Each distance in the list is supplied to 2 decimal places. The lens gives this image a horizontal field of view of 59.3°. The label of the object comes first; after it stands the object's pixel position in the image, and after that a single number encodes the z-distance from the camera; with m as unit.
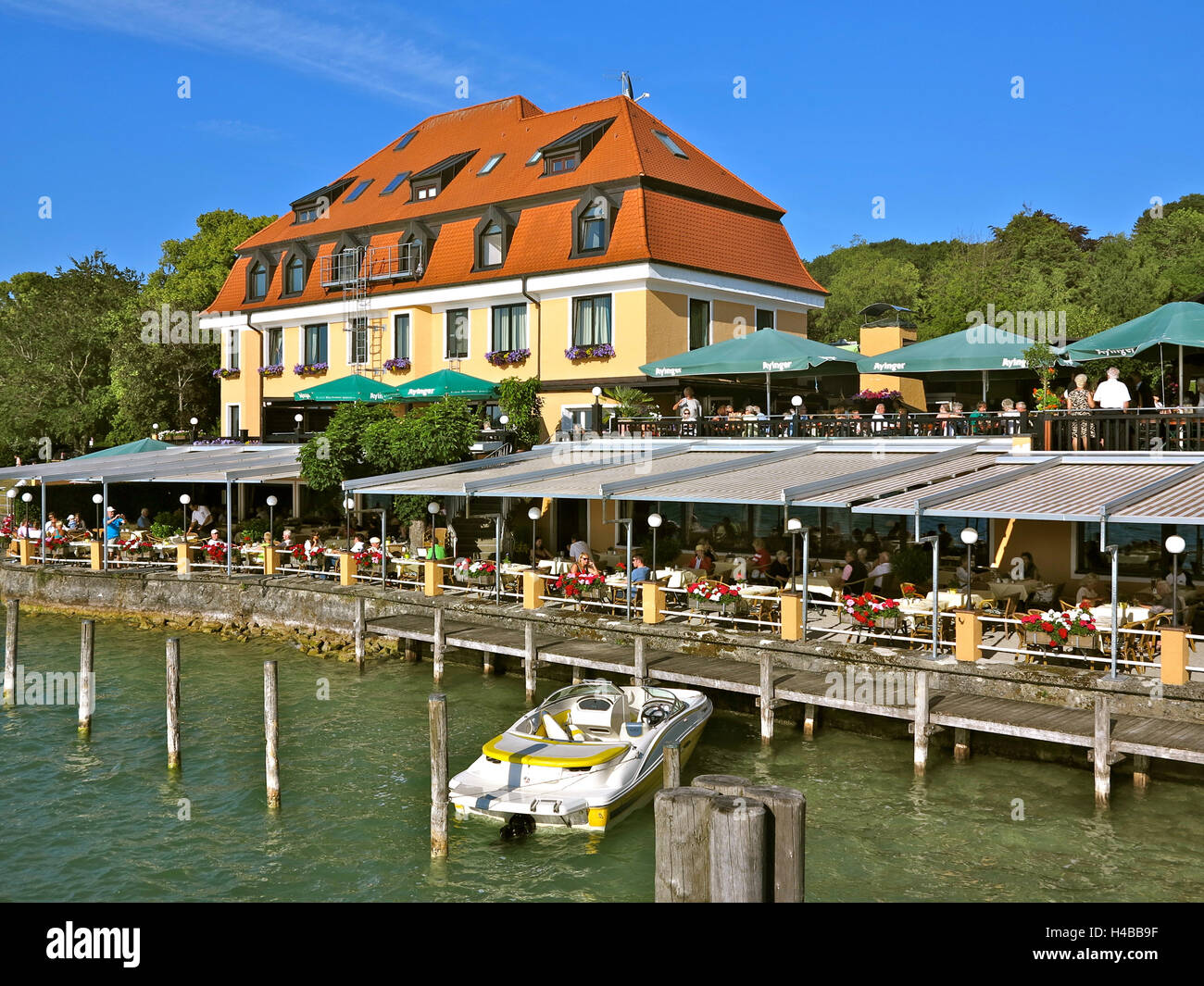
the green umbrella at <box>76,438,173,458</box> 39.47
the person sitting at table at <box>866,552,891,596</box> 20.23
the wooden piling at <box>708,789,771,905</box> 4.76
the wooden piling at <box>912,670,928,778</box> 14.84
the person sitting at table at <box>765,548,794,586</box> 21.55
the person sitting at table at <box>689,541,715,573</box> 22.31
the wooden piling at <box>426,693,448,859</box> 12.69
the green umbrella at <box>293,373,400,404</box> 31.38
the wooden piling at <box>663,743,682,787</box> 11.97
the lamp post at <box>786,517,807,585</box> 17.73
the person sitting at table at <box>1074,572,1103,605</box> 16.99
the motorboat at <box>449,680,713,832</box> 13.23
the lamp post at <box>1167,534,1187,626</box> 13.98
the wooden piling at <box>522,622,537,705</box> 19.36
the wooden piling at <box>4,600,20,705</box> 20.78
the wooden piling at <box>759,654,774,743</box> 16.23
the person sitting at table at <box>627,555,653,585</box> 21.19
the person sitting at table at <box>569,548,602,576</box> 22.22
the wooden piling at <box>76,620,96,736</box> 18.58
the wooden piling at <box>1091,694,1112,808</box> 13.36
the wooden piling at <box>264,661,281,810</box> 14.59
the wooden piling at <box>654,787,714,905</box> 4.91
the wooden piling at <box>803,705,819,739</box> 17.06
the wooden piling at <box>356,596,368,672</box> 22.66
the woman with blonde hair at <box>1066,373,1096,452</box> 20.73
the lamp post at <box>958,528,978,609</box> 15.37
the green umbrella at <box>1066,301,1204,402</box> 18.81
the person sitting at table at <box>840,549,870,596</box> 20.16
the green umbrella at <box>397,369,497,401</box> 30.41
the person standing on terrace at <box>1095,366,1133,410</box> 20.50
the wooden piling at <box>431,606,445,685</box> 20.88
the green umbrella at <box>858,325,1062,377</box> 21.53
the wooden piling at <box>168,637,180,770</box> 16.39
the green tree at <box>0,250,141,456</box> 53.38
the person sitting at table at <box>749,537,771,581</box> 21.55
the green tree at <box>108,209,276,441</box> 48.34
